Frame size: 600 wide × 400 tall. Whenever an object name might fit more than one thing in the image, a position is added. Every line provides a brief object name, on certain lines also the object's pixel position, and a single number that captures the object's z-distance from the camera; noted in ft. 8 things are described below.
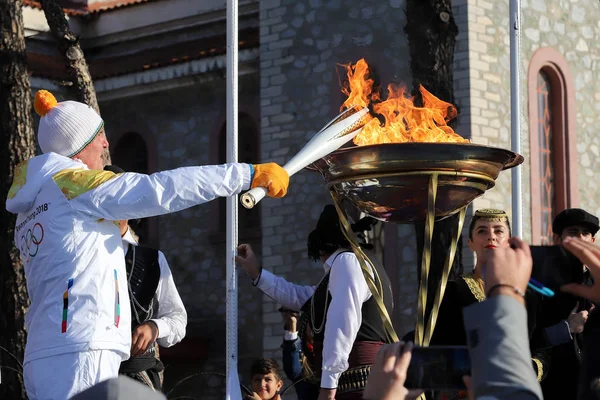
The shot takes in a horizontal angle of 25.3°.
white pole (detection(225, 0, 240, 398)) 24.06
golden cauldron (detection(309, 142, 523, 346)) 19.13
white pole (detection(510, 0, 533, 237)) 25.44
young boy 32.01
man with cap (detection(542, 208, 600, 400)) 21.48
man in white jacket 17.24
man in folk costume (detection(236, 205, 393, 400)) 21.90
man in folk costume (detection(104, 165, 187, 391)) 21.22
